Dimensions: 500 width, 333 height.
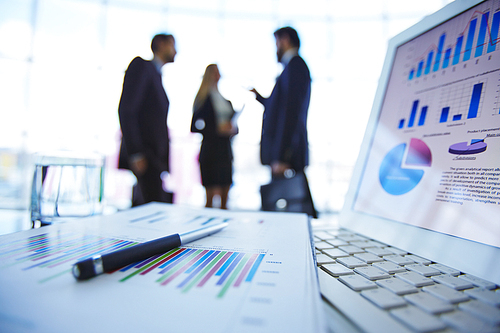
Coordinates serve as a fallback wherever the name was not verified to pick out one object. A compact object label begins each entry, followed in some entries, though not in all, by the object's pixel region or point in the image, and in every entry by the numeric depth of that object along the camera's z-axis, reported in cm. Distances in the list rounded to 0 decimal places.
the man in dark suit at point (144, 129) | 143
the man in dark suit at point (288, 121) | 137
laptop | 20
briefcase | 117
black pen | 21
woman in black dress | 175
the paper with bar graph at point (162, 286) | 16
